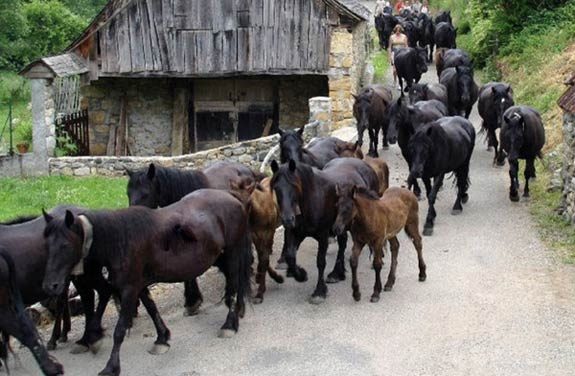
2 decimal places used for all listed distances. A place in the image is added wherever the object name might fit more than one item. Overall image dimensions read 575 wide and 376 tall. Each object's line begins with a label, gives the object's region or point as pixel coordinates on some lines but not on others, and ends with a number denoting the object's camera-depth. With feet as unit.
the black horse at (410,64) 82.33
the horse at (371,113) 59.31
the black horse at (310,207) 32.68
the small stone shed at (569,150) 43.78
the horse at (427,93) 65.00
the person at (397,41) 90.38
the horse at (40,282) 27.50
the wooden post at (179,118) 82.53
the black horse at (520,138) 48.85
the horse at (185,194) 33.27
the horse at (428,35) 109.09
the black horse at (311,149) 42.27
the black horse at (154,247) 26.63
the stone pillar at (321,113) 62.75
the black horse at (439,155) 45.42
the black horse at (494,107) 57.82
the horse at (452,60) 79.15
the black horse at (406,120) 50.90
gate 75.71
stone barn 73.00
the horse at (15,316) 26.00
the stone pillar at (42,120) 69.26
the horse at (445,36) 102.53
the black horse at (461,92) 66.33
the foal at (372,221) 34.42
